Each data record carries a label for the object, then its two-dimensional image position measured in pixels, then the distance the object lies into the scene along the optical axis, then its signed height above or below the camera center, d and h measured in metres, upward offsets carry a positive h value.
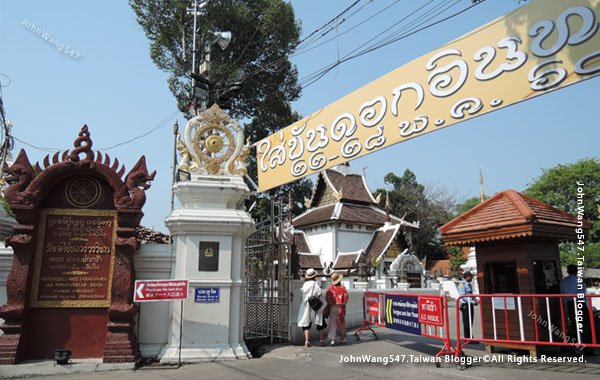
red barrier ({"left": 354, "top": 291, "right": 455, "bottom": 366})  6.82 -0.78
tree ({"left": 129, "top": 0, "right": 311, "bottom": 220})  23.25 +12.28
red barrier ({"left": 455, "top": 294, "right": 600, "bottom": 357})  6.60 -0.78
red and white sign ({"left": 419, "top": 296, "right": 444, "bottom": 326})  6.84 -0.66
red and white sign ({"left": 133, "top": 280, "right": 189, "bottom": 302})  6.54 -0.30
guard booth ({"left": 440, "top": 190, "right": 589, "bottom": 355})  6.81 +0.24
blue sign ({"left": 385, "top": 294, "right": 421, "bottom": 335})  7.57 -0.79
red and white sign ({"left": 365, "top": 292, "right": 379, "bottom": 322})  9.06 -0.76
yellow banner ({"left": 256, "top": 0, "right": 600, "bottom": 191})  4.63 +2.45
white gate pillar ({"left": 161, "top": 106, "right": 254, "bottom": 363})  7.10 +0.34
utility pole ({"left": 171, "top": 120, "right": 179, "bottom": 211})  18.20 +5.68
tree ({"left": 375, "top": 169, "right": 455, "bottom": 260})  45.91 +6.22
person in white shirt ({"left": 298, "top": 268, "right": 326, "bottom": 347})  8.26 -0.81
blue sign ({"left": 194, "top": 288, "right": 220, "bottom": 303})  7.19 -0.41
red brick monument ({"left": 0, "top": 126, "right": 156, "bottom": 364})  6.51 +0.22
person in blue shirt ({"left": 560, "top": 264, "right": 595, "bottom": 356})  6.83 -0.59
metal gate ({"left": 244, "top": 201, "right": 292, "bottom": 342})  8.82 -0.19
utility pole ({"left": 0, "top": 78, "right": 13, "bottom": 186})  11.46 +3.90
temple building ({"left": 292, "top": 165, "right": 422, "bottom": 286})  28.38 +2.86
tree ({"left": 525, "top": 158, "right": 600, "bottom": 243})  34.97 +7.08
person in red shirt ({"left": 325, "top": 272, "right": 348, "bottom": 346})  8.52 -0.76
